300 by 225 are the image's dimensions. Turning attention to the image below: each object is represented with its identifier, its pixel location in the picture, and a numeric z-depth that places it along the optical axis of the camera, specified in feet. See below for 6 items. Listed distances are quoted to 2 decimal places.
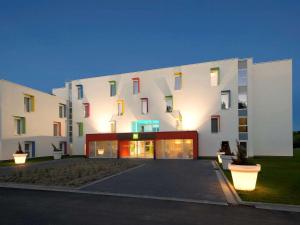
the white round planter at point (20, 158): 81.71
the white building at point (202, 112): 101.76
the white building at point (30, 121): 95.20
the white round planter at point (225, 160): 57.67
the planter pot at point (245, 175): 32.09
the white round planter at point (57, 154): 105.81
